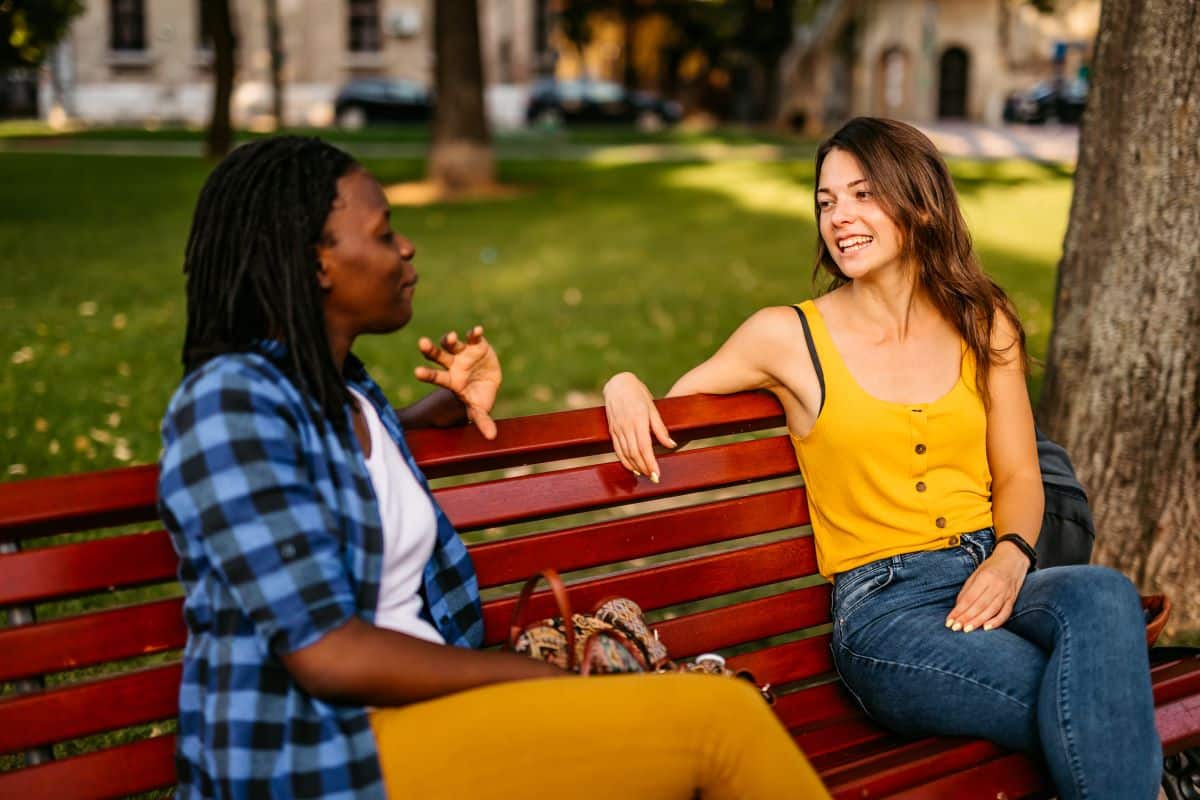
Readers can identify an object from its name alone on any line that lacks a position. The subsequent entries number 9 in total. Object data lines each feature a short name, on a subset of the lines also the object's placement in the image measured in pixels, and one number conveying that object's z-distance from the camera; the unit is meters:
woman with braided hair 1.93
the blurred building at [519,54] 39.72
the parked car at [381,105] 36.81
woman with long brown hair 2.63
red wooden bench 2.23
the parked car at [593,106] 38.97
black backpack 3.09
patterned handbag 2.23
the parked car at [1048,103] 31.16
